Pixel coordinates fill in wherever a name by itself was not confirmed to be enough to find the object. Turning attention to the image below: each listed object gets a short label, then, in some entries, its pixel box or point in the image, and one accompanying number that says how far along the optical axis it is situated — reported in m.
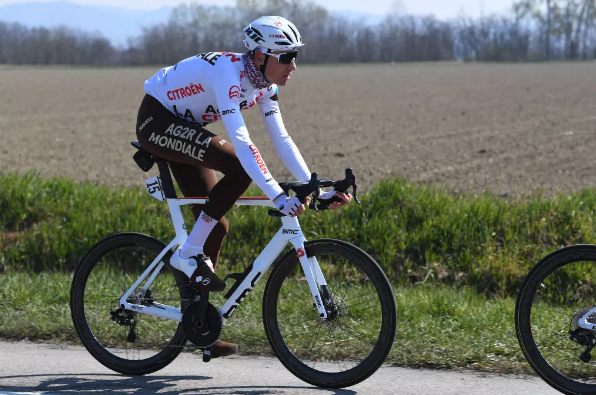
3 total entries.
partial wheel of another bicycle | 8.45
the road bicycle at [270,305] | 8.85
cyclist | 8.79
